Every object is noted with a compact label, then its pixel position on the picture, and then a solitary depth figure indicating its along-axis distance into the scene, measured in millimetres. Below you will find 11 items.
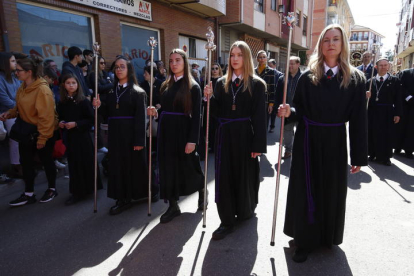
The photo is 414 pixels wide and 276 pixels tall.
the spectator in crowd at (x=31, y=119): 4047
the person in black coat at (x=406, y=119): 6418
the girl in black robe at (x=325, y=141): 2666
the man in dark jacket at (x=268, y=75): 6539
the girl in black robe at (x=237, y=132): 3172
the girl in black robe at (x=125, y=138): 3799
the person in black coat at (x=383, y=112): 5922
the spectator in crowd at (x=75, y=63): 5861
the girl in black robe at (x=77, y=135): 4227
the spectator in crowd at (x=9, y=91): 4820
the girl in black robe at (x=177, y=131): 3559
